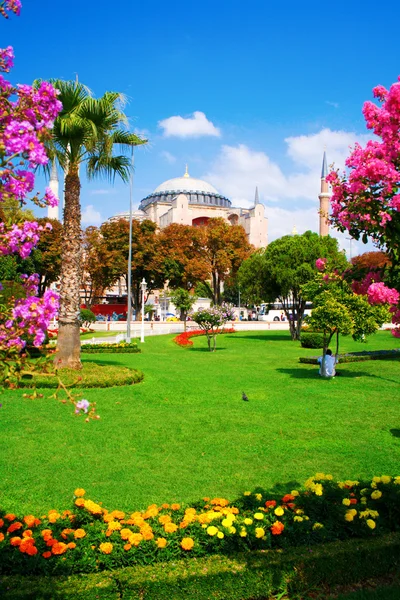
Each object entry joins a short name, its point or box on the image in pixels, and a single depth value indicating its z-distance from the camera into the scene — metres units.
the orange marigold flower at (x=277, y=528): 4.04
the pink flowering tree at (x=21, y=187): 2.44
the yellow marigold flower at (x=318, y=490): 4.63
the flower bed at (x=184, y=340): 25.28
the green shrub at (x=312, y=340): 23.56
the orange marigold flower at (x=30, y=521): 4.07
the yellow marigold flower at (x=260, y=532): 3.94
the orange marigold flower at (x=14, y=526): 3.94
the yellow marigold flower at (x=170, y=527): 3.97
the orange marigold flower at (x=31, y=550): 3.65
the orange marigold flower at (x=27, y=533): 3.86
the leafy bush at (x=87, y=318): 36.03
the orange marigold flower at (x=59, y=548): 3.70
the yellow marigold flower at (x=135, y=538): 3.83
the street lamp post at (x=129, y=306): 24.08
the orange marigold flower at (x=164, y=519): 4.14
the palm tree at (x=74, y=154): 12.68
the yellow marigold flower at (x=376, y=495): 4.54
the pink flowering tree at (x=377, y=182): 3.48
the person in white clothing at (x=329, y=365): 14.18
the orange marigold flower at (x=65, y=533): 3.91
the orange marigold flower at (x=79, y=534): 3.88
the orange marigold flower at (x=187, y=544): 3.82
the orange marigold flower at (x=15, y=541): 3.73
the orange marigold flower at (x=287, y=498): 4.66
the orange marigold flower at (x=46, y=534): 3.85
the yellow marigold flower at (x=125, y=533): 3.89
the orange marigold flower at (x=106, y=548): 3.72
